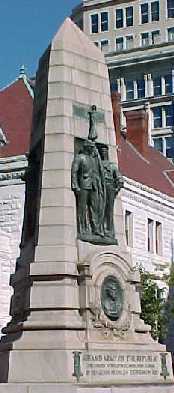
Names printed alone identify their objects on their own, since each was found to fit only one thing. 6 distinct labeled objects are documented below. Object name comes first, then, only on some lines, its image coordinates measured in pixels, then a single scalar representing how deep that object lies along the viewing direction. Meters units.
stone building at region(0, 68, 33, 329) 36.22
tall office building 81.06
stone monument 17.69
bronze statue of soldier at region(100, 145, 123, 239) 19.51
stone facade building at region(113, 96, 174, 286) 40.88
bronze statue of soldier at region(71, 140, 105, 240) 18.94
